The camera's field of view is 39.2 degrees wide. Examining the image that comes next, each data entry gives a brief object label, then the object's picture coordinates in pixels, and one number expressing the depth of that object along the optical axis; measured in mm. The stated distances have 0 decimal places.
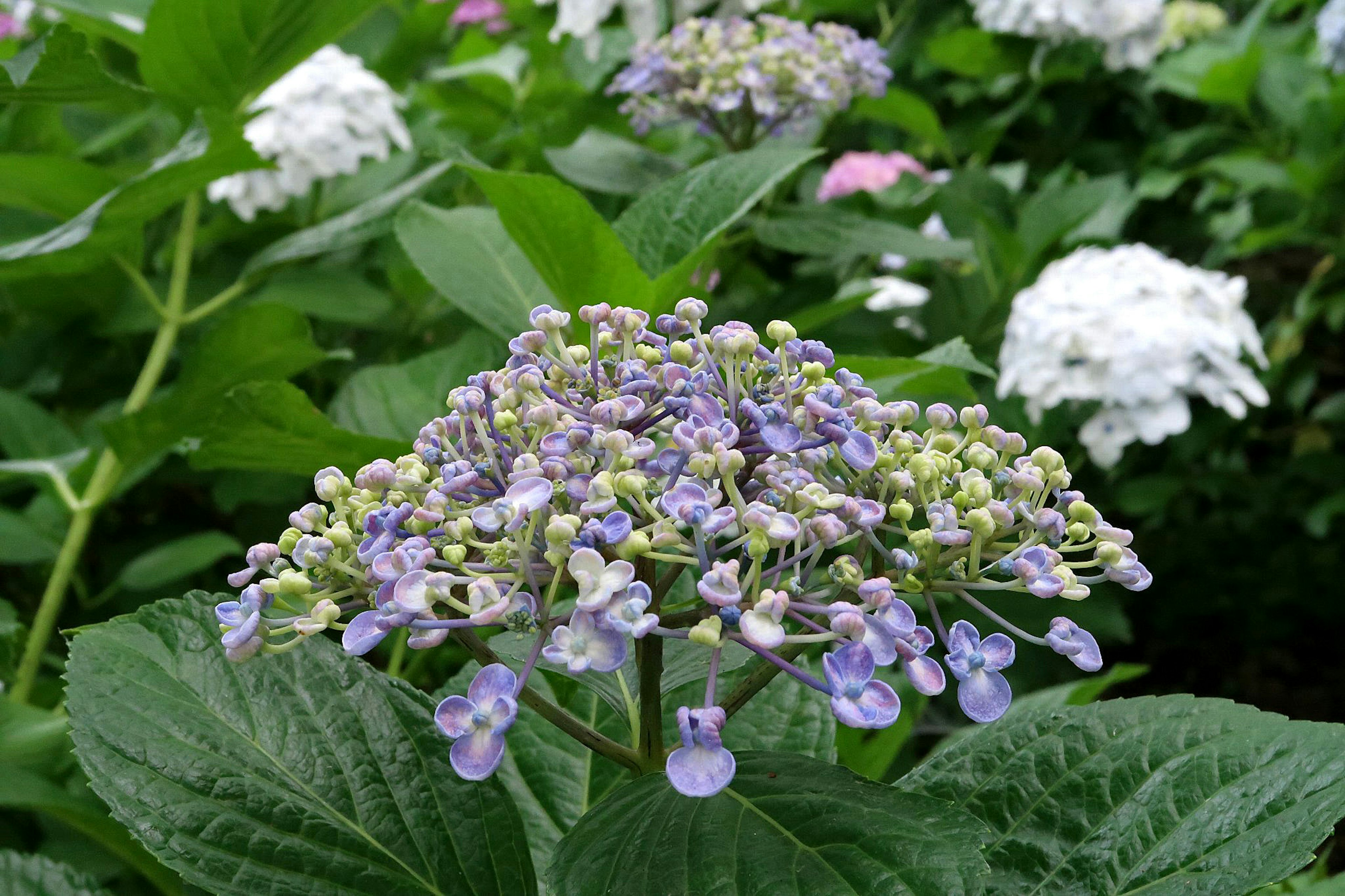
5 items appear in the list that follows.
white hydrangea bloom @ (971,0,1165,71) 980
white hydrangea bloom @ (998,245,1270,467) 772
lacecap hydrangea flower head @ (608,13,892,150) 693
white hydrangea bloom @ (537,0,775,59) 832
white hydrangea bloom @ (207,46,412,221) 779
